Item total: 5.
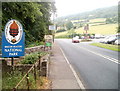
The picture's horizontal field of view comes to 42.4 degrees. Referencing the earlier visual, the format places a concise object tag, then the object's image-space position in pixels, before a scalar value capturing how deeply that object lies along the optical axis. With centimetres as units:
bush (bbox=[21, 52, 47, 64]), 707
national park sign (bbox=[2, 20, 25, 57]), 529
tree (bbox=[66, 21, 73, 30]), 12758
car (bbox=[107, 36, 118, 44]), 3233
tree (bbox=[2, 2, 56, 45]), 888
